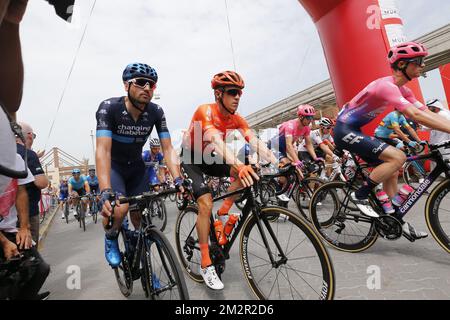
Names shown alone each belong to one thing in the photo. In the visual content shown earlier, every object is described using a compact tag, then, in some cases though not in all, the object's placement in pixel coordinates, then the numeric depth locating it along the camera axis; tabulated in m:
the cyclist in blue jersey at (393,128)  5.75
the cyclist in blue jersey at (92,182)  10.47
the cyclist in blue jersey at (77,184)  10.56
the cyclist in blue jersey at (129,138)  2.49
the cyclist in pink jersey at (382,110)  2.96
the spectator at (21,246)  2.05
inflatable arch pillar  7.18
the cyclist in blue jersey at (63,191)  12.71
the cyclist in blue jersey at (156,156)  8.83
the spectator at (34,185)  3.38
